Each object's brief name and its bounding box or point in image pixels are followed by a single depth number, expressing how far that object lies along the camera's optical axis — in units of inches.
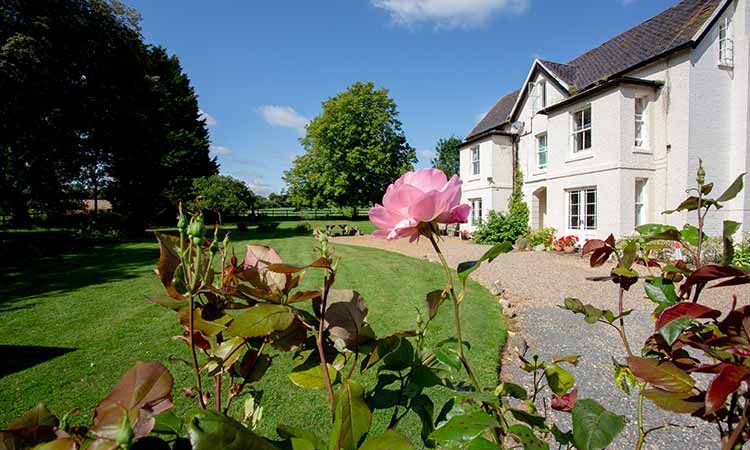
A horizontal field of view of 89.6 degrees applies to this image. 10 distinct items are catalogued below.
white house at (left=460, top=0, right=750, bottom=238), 454.3
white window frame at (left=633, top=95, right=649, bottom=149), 486.1
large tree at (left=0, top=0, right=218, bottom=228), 557.6
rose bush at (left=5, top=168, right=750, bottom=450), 20.0
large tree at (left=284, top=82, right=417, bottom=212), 1357.0
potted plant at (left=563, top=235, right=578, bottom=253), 515.6
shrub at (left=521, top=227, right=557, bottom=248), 569.6
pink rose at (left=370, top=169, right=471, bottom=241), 27.9
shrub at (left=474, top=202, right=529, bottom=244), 640.4
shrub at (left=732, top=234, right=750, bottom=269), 388.2
